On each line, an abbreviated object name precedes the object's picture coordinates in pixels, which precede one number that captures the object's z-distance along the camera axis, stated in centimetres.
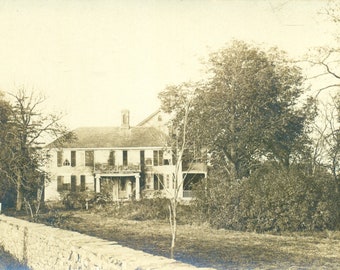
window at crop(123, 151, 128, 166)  3662
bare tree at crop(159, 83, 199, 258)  2283
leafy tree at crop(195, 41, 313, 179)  2214
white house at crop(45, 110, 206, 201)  3628
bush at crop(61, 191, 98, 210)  2566
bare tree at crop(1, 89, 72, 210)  2575
